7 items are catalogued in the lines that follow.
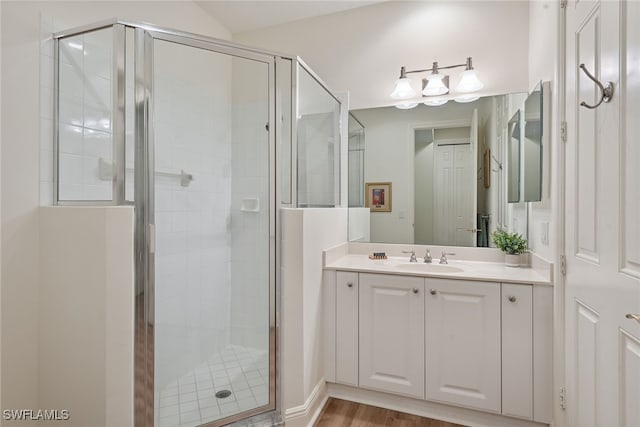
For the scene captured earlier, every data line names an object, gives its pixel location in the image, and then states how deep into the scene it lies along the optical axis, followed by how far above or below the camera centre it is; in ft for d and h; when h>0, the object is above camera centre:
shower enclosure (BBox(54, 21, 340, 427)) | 4.94 +0.57
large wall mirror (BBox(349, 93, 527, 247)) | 7.43 +1.04
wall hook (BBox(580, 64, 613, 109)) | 3.56 +1.32
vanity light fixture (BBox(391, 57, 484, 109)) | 7.40 +2.92
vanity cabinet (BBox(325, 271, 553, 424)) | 5.48 -2.28
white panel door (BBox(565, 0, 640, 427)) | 3.18 -0.05
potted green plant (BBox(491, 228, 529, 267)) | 6.77 -0.68
